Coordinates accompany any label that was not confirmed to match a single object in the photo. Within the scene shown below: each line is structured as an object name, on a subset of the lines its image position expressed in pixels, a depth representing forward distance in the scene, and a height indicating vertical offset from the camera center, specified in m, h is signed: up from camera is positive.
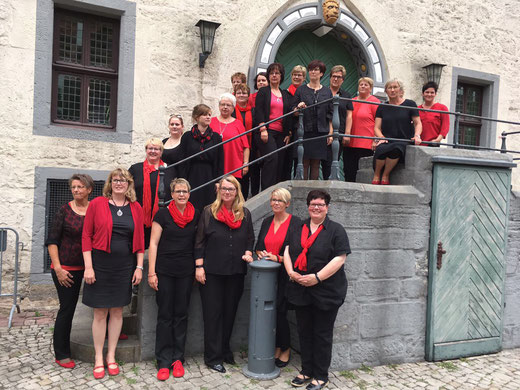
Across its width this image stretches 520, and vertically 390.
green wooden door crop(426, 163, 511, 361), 4.91 -0.79
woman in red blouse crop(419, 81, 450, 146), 5.67 +0.85
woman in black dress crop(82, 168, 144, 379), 3.93 -0.71
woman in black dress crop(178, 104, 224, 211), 4.77 +0.26
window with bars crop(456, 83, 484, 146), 9.27 +1.67
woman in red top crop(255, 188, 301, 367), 4.18 -0.50
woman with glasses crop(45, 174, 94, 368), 4.07 -0.75
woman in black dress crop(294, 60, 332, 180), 5.16 +0.79
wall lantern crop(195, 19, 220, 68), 6.71 +2.13
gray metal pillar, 4.19 -1.32
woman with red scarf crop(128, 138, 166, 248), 4.60 -0.05
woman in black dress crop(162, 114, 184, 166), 4.76 +0.36
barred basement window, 6.20 -0.36
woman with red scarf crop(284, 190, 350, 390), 3.91 -0.84
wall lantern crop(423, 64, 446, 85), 8.34 +2.15
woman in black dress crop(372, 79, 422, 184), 5.05 +0.67
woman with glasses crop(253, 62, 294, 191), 5.21 +0.74
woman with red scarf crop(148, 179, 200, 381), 4.17 -0.86
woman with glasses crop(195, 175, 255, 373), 4.21 -0.71
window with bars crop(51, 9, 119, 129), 6.46 +1.49
